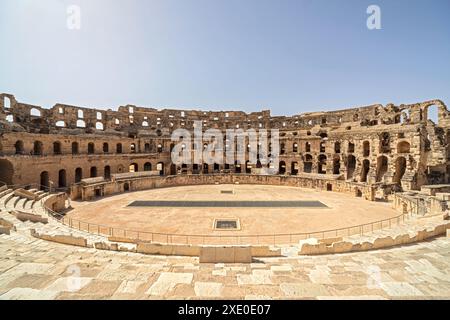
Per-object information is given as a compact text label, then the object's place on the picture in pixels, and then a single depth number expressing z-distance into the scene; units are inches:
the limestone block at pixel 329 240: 380.1
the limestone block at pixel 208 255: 283.0
